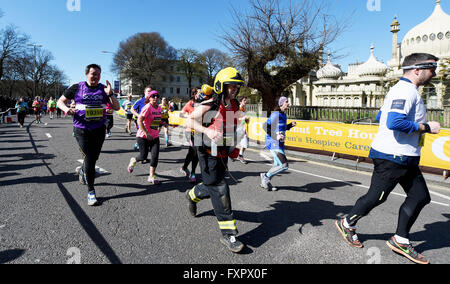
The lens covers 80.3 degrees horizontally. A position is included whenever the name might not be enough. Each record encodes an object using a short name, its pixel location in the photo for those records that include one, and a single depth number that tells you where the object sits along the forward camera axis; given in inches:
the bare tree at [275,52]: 802.2
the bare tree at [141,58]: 2463.1
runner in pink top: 214.2
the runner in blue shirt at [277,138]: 202.2
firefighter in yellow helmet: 114.7
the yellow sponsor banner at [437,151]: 250.7
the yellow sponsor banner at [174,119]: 762.8
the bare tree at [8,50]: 1739.7
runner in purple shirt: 164.4
